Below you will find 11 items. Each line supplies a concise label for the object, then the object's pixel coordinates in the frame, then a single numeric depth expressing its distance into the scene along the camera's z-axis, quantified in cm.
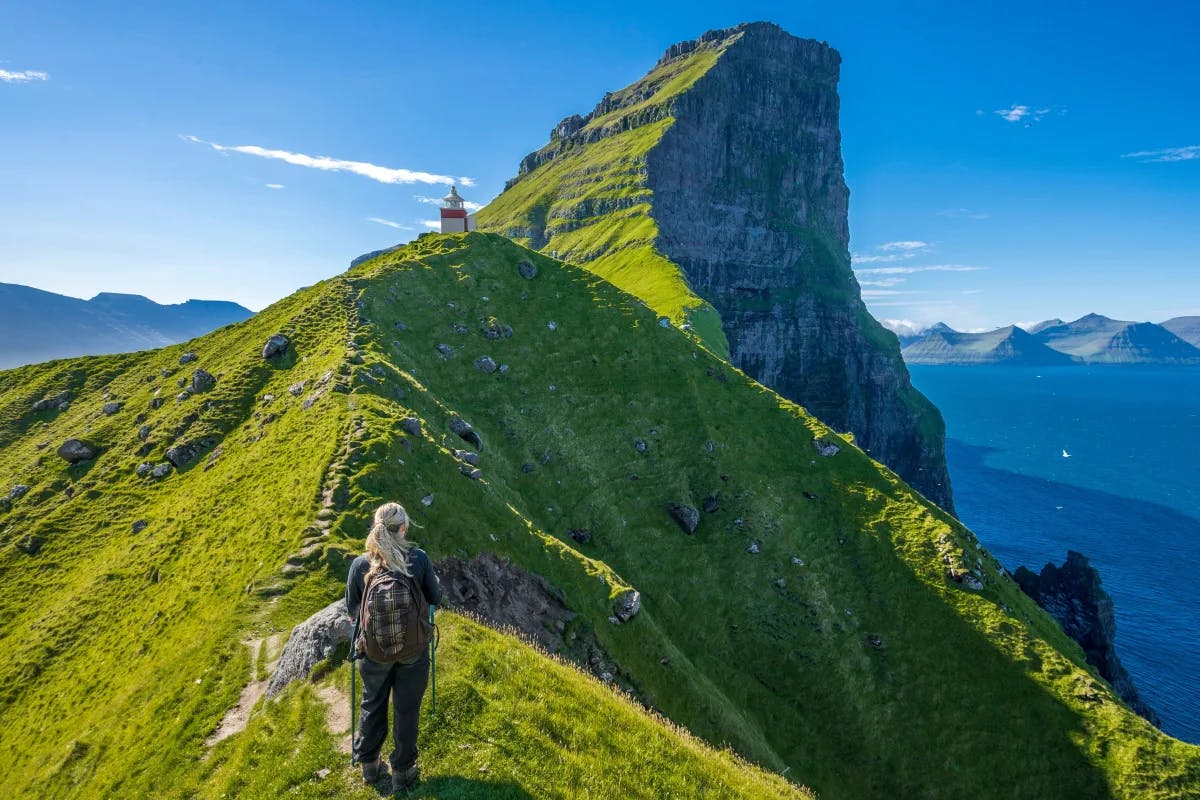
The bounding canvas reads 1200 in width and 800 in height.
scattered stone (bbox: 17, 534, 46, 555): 3041
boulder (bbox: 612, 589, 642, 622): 3412
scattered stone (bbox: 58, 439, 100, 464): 3688
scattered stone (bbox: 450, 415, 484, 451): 4125
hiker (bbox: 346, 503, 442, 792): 877
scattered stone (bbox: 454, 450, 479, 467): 3616
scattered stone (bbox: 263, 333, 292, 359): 4266
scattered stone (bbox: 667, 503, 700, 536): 4831
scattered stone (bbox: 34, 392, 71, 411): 4922
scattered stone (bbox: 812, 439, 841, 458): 5781
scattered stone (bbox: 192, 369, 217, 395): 4028
